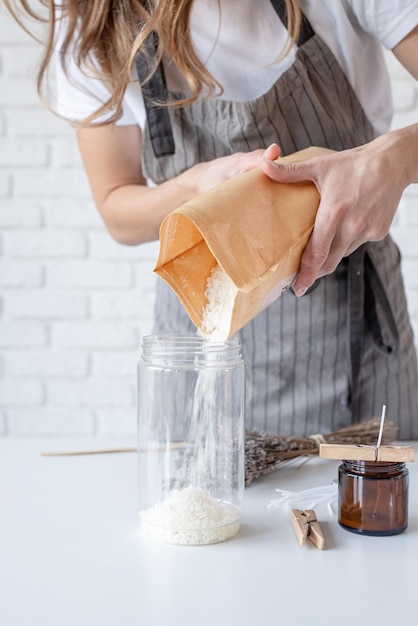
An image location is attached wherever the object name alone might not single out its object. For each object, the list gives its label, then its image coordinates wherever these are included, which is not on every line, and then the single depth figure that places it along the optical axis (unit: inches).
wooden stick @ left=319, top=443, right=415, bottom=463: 31.0
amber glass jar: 31.2
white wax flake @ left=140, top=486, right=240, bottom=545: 31.3
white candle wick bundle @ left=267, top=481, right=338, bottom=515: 35.5
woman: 42.8
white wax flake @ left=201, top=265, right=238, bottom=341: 33.2
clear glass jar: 33.7
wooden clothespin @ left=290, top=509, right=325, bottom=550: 30.7
